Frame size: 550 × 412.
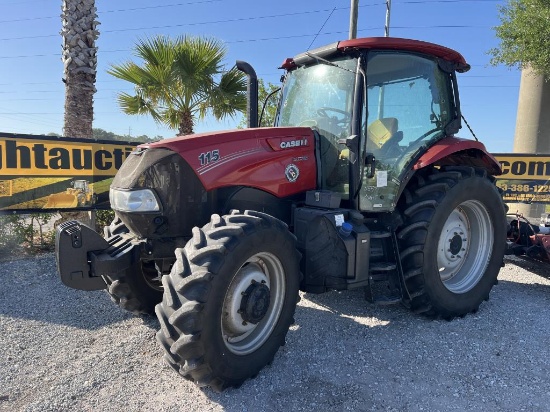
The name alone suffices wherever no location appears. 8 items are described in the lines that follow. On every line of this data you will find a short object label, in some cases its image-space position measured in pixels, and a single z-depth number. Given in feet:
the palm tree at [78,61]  26.08
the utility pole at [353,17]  32.60
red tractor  8.99
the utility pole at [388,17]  43.40
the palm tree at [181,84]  28.63
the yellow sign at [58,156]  20.08
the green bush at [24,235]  22.26
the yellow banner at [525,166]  29.94
